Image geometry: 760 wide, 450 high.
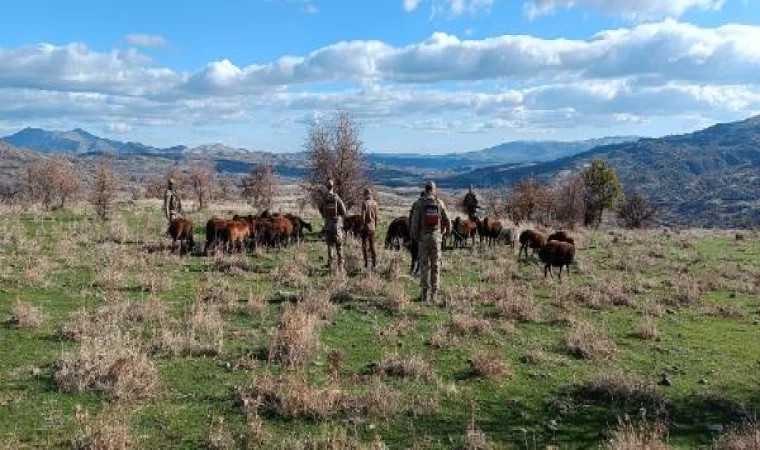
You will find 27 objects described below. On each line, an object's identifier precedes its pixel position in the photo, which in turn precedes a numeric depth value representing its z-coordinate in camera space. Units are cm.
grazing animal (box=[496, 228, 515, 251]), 2709
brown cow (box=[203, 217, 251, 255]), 2048
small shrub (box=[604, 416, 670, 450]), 702
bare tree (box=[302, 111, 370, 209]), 3177
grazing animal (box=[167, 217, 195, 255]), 2069
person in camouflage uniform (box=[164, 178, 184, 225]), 2547
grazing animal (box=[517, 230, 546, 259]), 2327
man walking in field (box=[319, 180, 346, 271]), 1831
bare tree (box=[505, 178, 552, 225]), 4962
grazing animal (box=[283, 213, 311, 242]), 2471
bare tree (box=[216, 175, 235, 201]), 6047
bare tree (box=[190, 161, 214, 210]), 4614
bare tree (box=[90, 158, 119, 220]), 2945
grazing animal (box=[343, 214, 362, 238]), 2462
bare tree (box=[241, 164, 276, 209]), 4631
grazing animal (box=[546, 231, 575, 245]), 2268
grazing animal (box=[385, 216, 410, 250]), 2388
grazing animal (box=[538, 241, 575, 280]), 1953
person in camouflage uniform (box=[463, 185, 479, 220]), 2752
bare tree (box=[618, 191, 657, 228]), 6400
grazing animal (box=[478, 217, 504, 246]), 2681
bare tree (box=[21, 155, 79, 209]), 4062
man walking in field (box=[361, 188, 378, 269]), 1848
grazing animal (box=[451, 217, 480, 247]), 2602
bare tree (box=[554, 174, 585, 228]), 5644
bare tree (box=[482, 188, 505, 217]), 5231
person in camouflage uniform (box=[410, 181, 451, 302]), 1508
